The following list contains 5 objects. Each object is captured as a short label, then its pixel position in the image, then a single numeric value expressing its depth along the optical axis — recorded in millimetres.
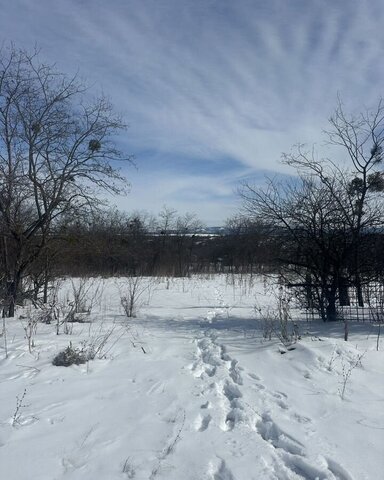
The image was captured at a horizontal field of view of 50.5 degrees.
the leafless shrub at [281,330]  5973
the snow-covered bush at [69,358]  4910
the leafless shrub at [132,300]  9278
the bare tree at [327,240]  7844
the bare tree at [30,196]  8305
